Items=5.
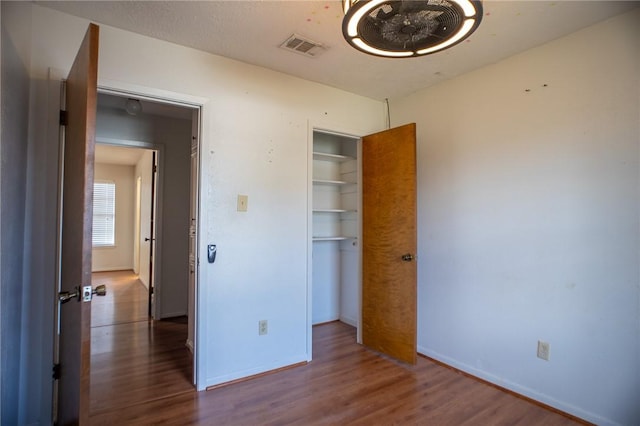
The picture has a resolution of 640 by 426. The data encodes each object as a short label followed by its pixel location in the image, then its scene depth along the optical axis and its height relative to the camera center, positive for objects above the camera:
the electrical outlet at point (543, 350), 2.19 -0.84
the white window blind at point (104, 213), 7.45 +0.25
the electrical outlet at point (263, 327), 2.64 -0.83
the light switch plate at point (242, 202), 2.55 +0.17
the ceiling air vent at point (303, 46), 2.21 +1.24
